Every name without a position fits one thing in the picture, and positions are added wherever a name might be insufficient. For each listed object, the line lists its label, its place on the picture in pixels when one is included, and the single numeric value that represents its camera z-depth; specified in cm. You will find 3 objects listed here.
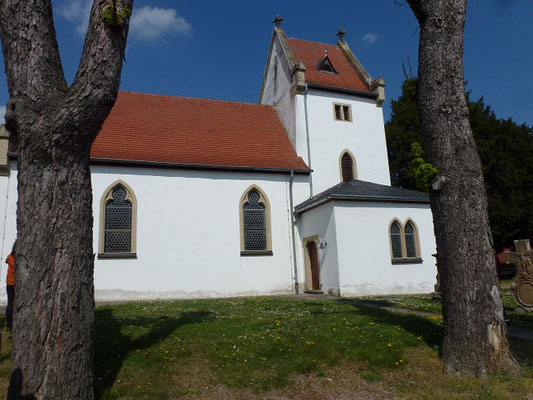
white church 1505
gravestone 980
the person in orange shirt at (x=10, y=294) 813
